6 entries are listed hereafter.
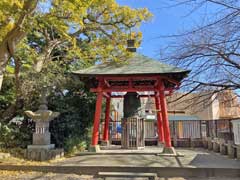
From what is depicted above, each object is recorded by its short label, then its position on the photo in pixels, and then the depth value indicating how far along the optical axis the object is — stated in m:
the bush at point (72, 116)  11.67
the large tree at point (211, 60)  7.07
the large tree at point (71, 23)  7.67
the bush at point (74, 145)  11.30
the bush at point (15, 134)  10.93
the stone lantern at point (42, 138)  9.41
